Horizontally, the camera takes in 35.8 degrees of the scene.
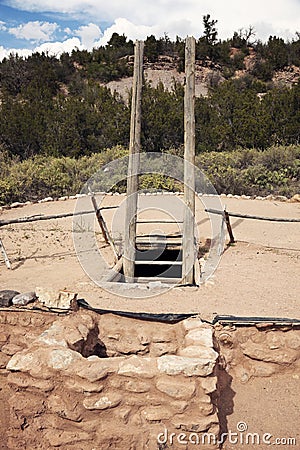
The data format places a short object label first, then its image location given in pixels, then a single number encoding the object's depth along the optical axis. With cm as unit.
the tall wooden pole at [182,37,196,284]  512
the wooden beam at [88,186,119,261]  638
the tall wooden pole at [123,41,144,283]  551
